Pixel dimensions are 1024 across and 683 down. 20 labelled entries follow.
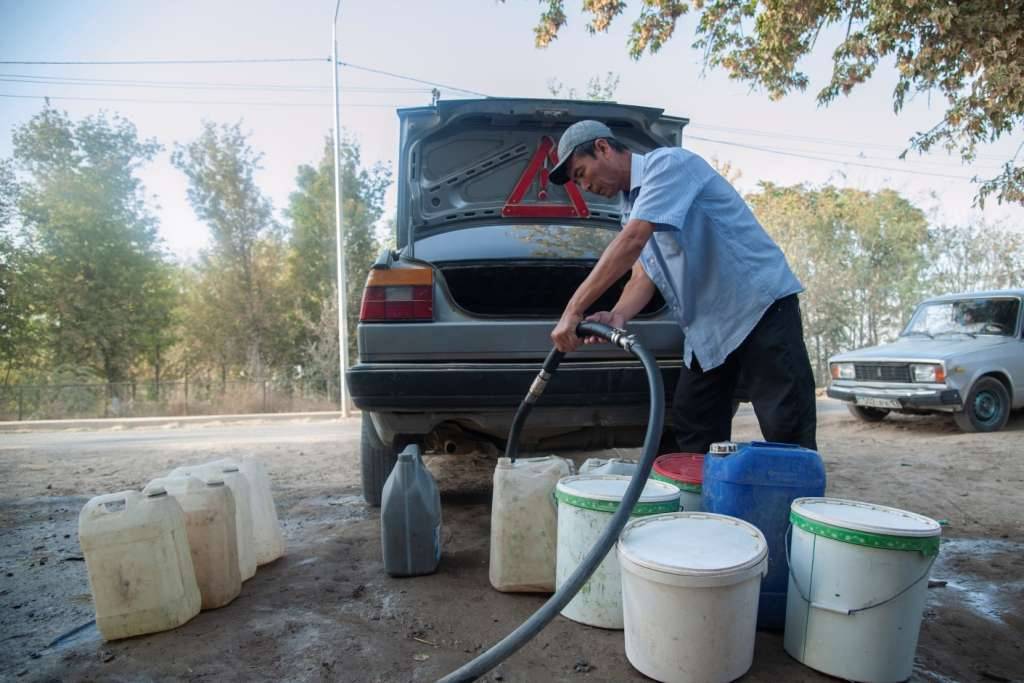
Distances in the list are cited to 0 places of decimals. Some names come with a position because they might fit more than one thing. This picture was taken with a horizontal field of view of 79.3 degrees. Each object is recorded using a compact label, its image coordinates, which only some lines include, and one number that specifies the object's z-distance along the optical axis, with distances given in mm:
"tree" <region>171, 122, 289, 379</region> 19938
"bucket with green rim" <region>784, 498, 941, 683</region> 1628
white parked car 6727
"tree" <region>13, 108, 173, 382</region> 18094
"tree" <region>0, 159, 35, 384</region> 17078
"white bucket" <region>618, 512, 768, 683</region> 1598
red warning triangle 3730
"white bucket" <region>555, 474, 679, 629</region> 1968
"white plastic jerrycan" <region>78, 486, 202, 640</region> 1958
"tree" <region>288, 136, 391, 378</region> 20359
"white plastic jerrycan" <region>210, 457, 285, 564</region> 2635
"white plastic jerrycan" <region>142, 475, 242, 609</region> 2178
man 2189
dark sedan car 2656
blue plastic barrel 1953
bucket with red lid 2219
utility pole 13016
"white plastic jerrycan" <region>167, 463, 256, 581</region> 2434
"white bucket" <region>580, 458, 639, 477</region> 2369
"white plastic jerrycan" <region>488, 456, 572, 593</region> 2299
